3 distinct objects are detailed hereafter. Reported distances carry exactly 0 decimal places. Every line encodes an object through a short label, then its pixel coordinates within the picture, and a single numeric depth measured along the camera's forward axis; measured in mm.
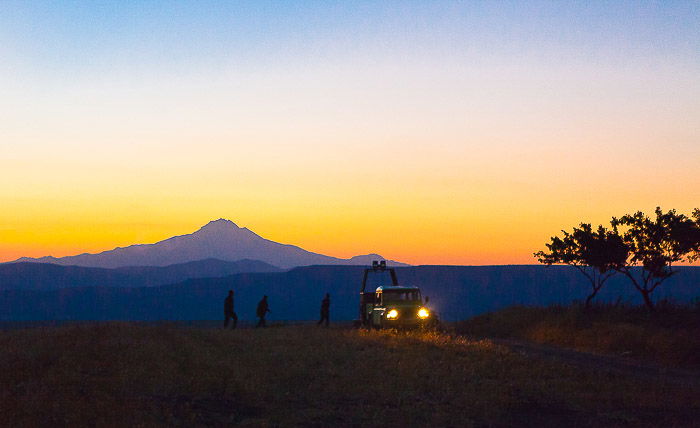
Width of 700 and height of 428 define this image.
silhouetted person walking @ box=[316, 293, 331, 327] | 40844
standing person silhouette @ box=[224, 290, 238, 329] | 36844
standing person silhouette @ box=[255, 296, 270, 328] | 39781
